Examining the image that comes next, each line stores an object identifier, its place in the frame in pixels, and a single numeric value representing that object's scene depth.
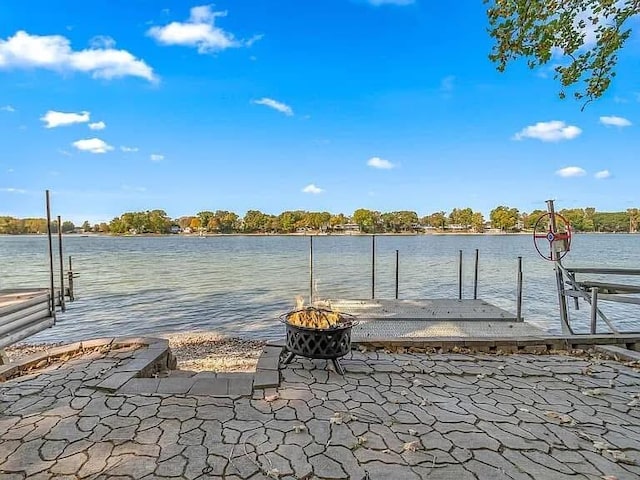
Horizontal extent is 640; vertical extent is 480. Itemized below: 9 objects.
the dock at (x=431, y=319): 7.52
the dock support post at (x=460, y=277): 12.07
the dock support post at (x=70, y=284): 6.42
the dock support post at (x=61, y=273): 5.68
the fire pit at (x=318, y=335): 3.84
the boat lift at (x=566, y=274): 5.81
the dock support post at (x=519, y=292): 8.55
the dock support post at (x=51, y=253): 5.14
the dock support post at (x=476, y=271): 11.46
